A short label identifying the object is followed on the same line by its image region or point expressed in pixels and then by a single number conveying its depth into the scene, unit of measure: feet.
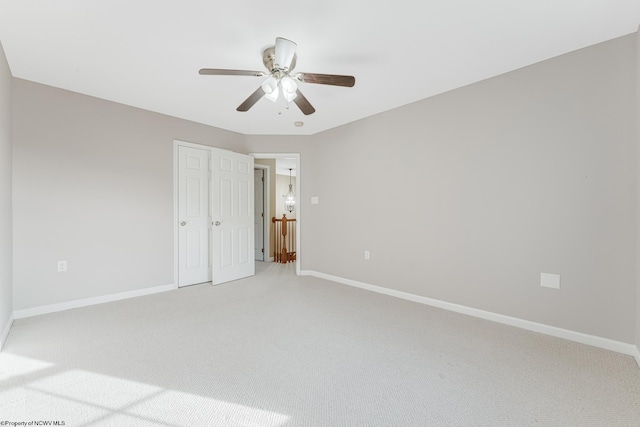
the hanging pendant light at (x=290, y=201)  27.76
